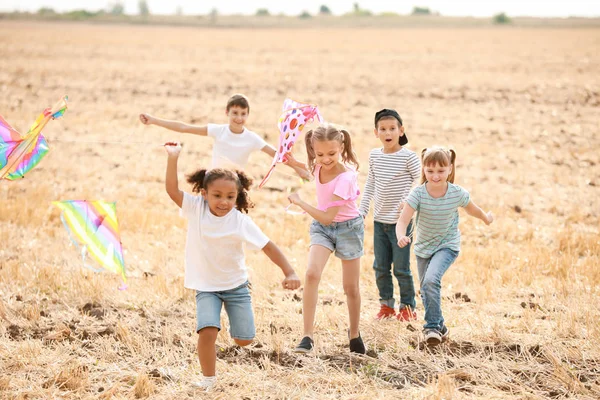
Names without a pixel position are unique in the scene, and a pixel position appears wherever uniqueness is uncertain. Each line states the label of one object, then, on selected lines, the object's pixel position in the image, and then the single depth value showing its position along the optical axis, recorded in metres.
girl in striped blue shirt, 11.27
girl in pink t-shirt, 10.98
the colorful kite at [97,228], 12.91
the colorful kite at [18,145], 11.66
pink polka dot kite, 12.47
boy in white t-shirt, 13.78
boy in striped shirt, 12.76
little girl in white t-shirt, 9.87
